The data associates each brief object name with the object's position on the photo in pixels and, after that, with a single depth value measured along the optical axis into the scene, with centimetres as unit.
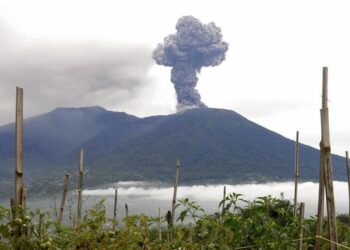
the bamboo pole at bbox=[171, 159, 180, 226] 825
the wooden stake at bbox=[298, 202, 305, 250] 440
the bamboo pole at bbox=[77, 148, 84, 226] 940
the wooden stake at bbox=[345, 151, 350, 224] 1010
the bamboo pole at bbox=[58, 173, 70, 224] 844
